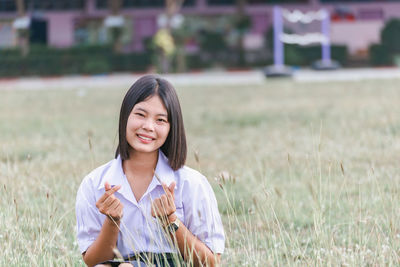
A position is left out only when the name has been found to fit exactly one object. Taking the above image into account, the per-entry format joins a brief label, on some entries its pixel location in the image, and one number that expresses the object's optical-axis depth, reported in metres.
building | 37.62
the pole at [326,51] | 24.60
